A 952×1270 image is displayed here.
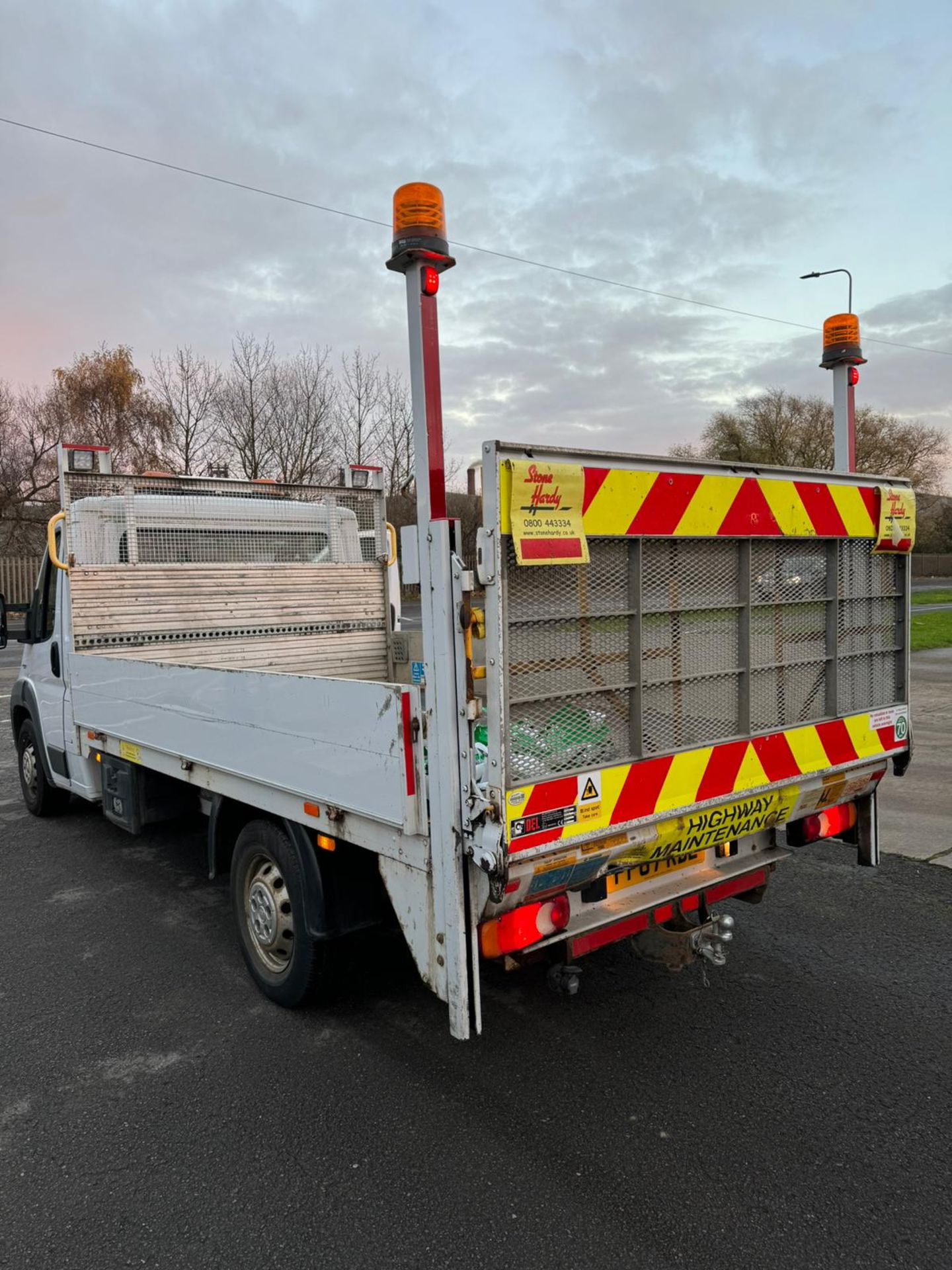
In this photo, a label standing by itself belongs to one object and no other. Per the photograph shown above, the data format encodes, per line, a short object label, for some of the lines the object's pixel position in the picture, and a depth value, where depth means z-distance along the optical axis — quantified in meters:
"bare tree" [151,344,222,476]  30.83
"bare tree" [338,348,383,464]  30.83
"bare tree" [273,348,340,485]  30.59
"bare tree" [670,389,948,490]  45.38
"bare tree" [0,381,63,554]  34.69
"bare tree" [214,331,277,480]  30.55
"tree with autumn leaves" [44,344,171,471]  33.44
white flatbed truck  2.55
